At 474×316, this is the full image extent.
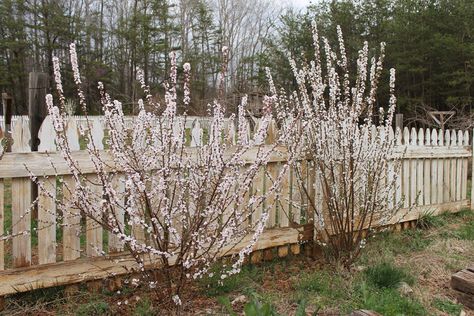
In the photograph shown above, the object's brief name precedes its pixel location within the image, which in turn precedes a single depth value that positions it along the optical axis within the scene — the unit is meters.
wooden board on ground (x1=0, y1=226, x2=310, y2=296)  2.59
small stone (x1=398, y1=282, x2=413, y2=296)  3.04
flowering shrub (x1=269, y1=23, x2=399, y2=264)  3.32
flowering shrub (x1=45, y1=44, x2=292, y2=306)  2.21
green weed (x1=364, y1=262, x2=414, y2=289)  3.11
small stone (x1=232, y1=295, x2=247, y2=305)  2.84
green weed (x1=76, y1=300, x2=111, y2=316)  2.60
